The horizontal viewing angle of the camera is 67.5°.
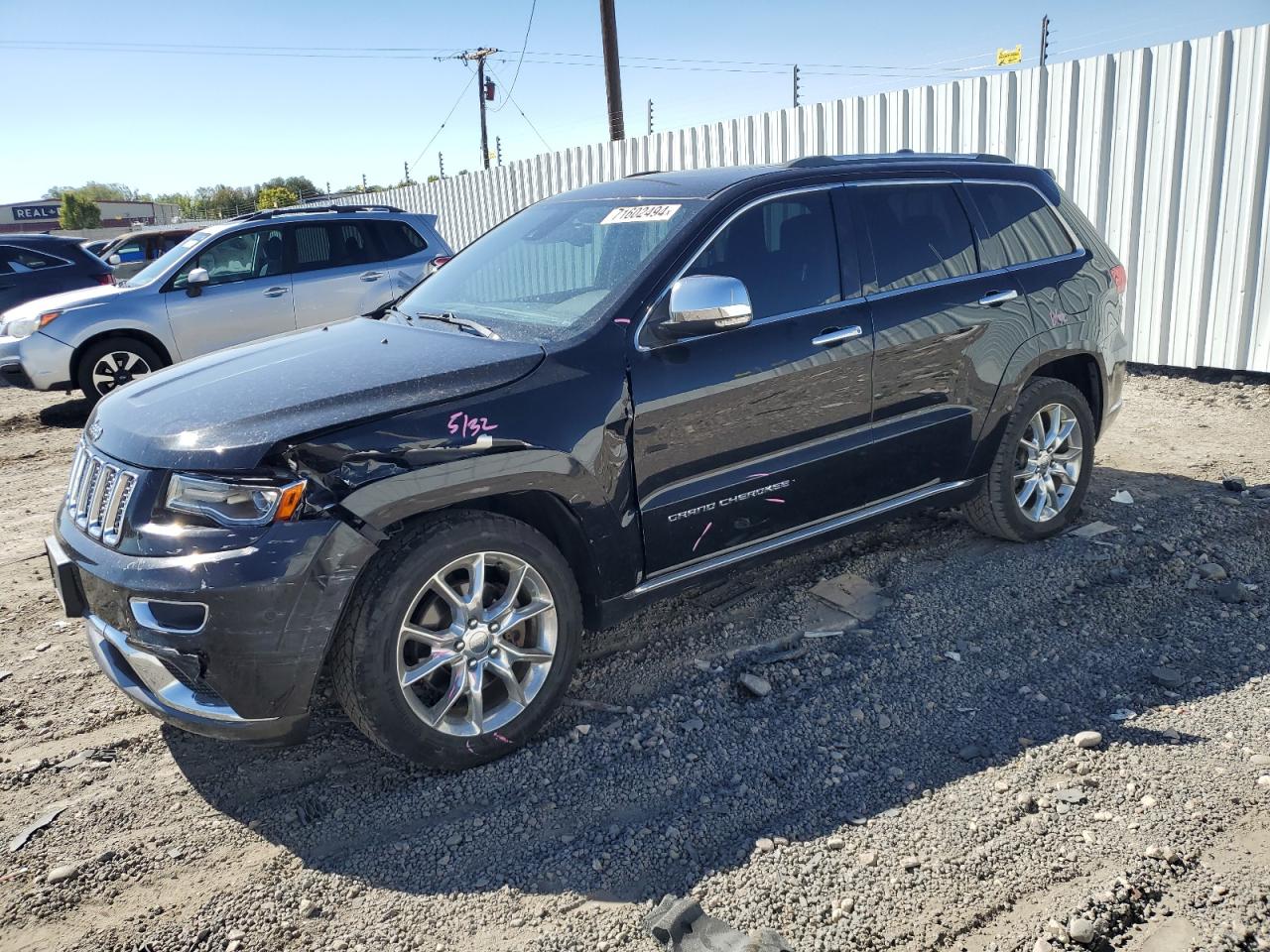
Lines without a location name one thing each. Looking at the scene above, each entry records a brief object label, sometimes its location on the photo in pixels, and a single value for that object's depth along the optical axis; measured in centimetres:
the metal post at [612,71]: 1661
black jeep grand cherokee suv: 280
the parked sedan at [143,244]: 1905
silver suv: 880
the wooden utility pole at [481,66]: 4547
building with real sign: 8150
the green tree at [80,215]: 8331
